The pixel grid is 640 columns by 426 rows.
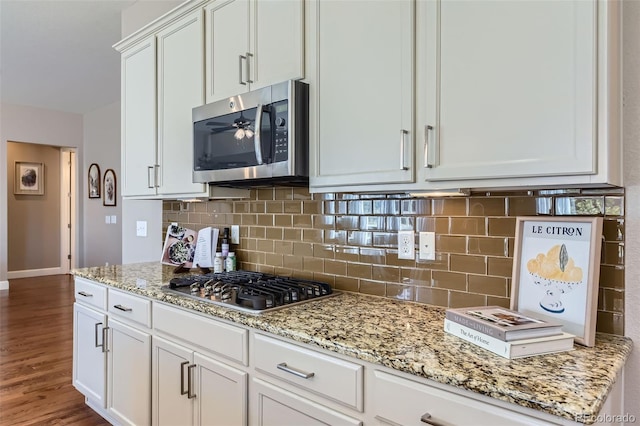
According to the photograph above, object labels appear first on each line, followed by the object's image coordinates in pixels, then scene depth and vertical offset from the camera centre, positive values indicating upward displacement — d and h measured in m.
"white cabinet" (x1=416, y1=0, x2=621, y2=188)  1.08 +0.33
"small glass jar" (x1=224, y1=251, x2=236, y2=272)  2.39 -0.32
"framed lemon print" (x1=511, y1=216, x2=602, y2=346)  1.20 -0.19
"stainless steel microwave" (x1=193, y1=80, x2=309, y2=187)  1.70 +0.31
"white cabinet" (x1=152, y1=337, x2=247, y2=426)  1.56 -0.75
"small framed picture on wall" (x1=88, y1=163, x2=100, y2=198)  6.71 +0.42
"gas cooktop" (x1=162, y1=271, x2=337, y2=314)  1.59 -0.36
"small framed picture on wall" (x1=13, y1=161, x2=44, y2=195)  7.31 +0.49
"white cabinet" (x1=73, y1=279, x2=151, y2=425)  2.05 -0.81
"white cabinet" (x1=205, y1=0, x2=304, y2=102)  1.77 +0.75
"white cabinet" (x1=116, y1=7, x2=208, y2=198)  2.26 +0.59
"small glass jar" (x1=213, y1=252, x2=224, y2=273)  2.42 -0.33
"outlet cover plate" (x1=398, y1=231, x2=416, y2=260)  1.72 -0.16
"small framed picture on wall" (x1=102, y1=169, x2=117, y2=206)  6.41 +0.29
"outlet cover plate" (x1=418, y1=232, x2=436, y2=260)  1.66 -0.16
